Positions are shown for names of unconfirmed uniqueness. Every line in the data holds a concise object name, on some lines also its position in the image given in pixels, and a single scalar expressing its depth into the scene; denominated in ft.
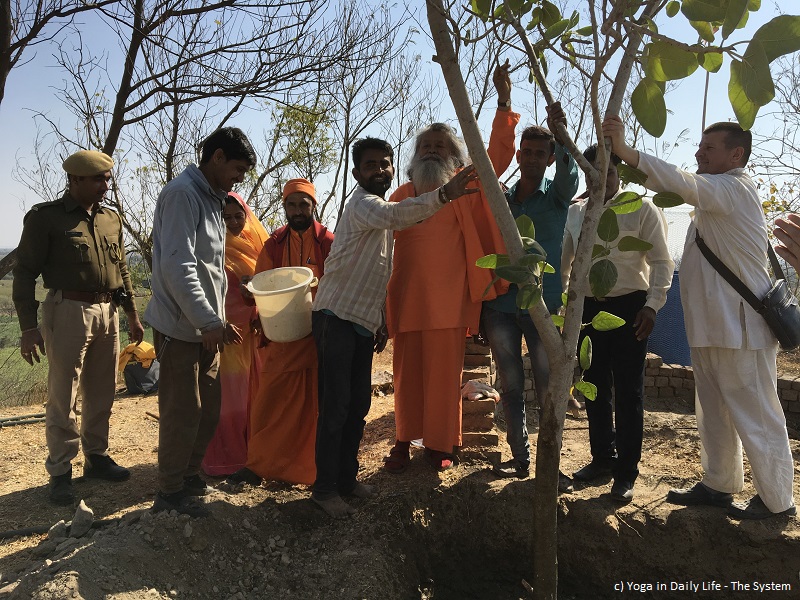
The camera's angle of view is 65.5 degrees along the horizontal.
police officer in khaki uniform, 11.43
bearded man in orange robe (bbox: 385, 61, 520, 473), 11.44
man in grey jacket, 9.12
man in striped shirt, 10.19
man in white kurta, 9.84
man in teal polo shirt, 11.25
